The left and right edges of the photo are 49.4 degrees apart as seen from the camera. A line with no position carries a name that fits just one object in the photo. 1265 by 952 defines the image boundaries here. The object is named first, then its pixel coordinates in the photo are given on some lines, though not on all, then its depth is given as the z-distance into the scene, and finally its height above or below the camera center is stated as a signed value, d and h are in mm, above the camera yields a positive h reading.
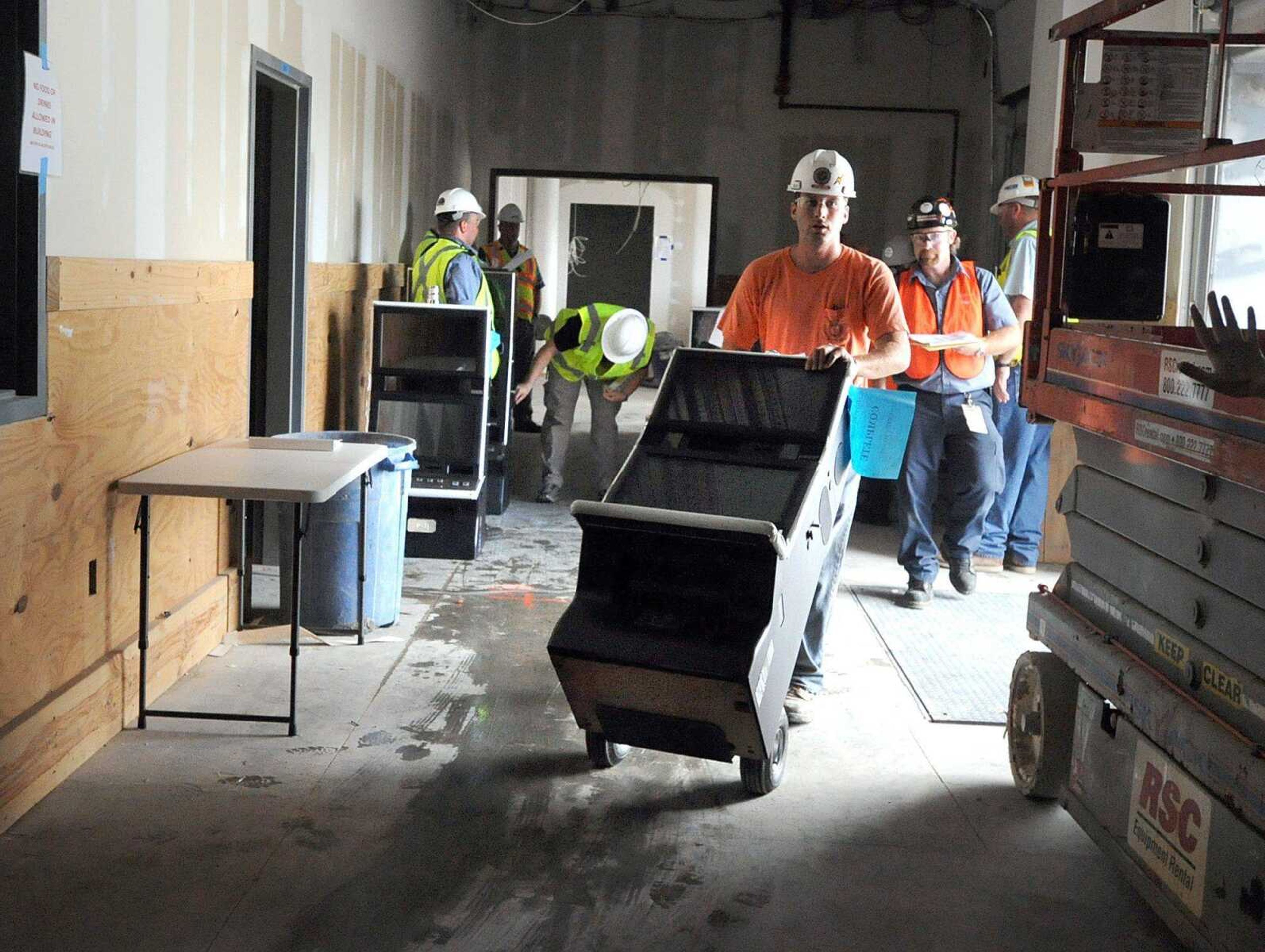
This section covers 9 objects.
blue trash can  5051 -954
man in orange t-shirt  4160 +49
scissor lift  2402 -550
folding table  3678 -520
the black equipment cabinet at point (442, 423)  6422 -583
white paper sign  3141 +376
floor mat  4512 -1217
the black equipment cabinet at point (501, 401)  7398 -525
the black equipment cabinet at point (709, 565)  3137 -594
